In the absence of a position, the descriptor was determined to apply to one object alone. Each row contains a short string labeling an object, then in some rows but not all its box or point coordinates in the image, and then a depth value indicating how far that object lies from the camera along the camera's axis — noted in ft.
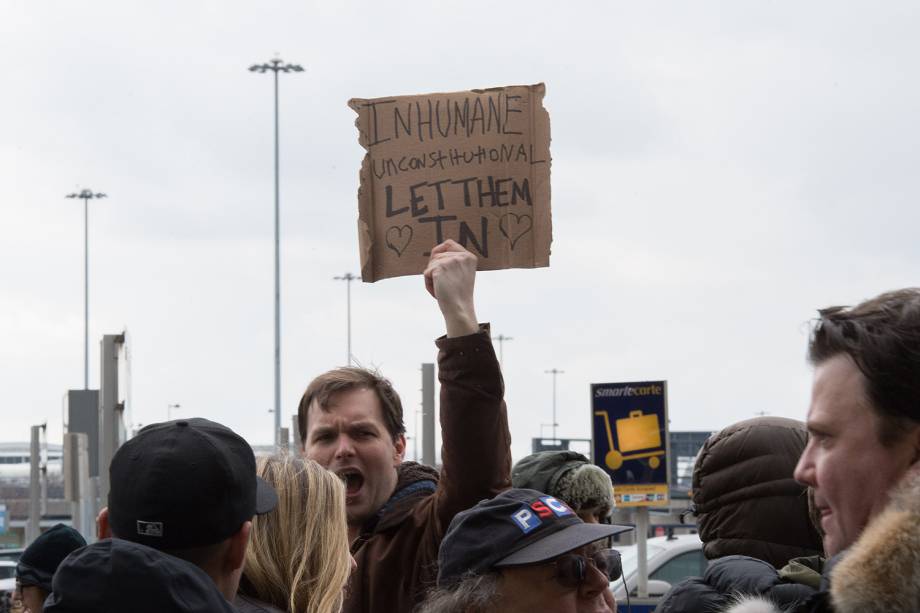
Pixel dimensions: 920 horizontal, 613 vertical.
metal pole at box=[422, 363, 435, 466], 88.07
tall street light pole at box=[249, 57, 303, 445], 140.97
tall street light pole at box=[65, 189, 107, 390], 192.65
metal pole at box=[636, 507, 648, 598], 40.70
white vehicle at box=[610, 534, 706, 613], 44.16
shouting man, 13.08
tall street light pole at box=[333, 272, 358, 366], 221.25
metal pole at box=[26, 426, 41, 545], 121.08
